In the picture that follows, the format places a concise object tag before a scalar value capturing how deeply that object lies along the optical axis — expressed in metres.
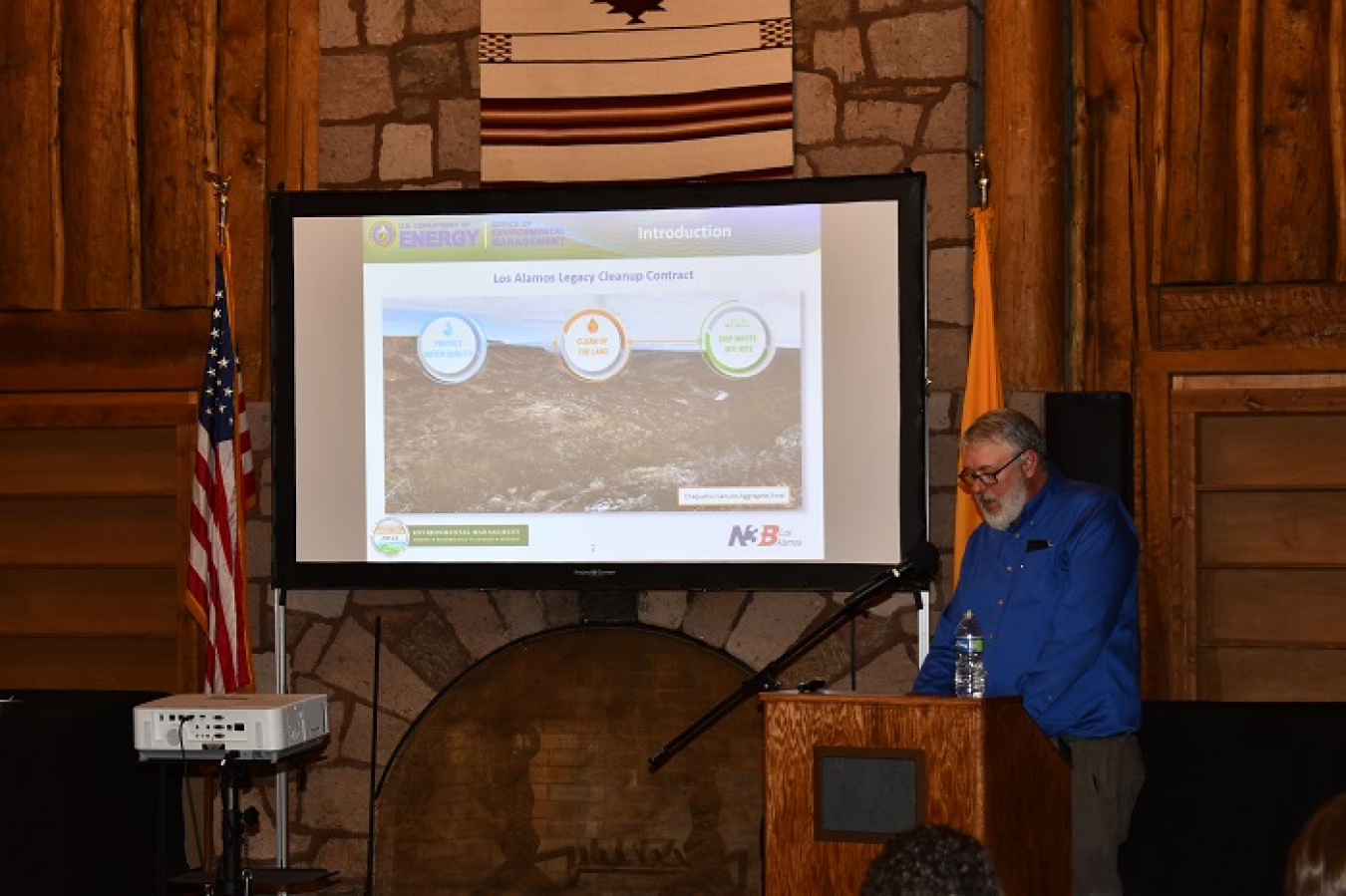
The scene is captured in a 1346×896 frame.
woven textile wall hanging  6.88
